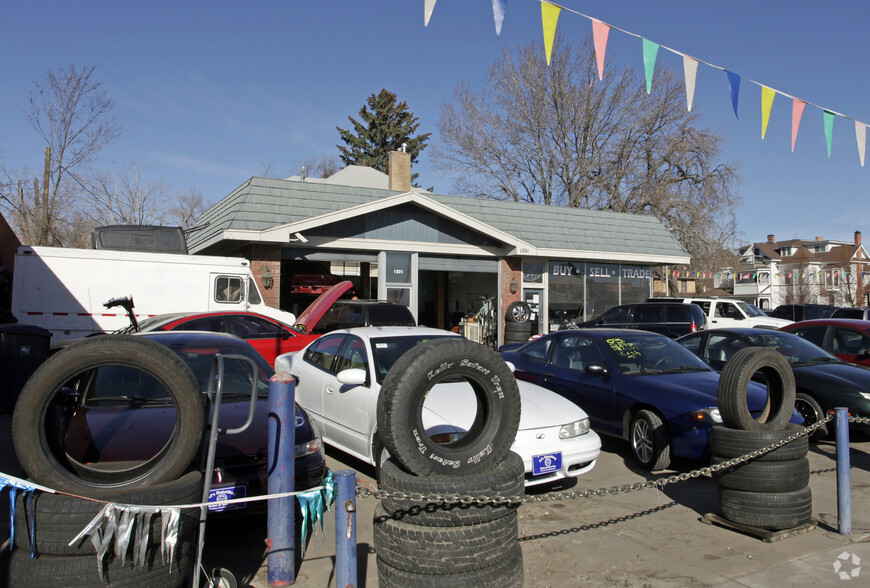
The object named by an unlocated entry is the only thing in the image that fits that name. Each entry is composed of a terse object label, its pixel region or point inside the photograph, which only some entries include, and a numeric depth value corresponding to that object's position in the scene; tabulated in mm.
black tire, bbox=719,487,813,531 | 4641
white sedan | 5328
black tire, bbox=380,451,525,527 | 3111
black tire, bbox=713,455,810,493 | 4641
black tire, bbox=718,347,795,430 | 4734
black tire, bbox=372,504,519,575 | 3088
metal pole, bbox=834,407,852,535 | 4688
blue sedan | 6305
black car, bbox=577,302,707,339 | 16625
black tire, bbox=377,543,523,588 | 3092
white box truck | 12328
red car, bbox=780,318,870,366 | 10148
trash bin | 9172
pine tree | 54656
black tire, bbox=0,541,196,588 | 2771
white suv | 18219
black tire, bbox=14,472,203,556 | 2764
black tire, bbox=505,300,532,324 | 17953
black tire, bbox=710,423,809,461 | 4621
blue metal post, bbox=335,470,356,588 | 2957
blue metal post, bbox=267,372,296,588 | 3654
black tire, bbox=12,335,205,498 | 2803
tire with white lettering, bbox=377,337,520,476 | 3203
